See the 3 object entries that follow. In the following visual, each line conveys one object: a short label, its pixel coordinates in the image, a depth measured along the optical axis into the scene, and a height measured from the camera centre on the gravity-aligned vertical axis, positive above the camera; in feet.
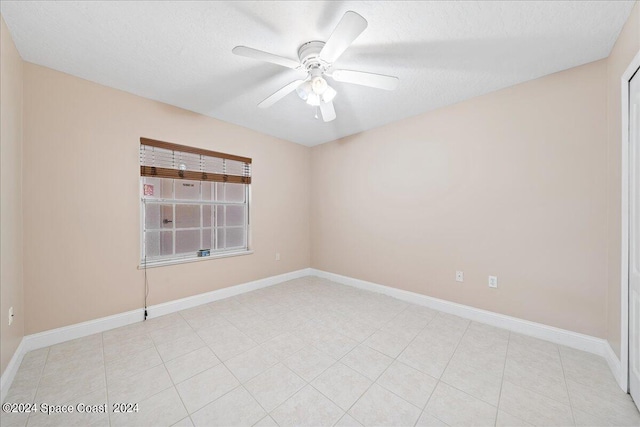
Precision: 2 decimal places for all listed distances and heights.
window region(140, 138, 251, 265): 9.26 +0.49
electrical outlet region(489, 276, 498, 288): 8.40 -2.42
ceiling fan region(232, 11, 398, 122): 4.53 +3.49
